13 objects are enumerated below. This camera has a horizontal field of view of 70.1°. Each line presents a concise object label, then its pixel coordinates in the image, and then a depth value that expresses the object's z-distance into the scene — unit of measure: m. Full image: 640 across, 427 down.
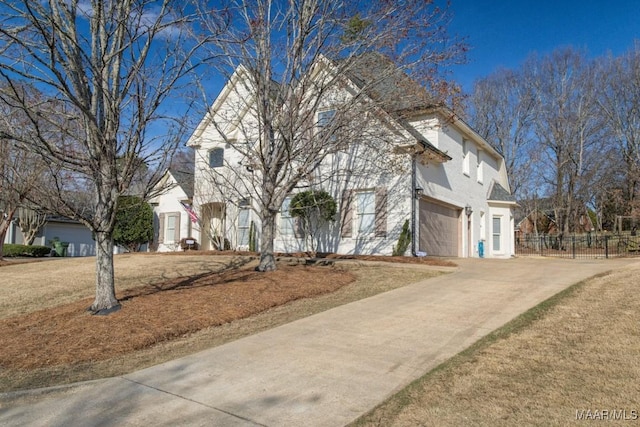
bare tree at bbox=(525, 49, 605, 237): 34.28
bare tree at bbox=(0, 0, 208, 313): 7.11
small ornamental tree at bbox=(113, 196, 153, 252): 22.00
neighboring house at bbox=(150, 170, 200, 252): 21.92
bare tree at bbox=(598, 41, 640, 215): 32.66
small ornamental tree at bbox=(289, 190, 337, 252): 16.34
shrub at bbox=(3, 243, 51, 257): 25.56
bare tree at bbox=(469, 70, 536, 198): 36.56
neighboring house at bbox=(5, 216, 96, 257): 30.67
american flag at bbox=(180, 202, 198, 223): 20.86
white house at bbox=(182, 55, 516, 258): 13.55
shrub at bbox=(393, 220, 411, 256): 15.52
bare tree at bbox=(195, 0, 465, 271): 10.70
